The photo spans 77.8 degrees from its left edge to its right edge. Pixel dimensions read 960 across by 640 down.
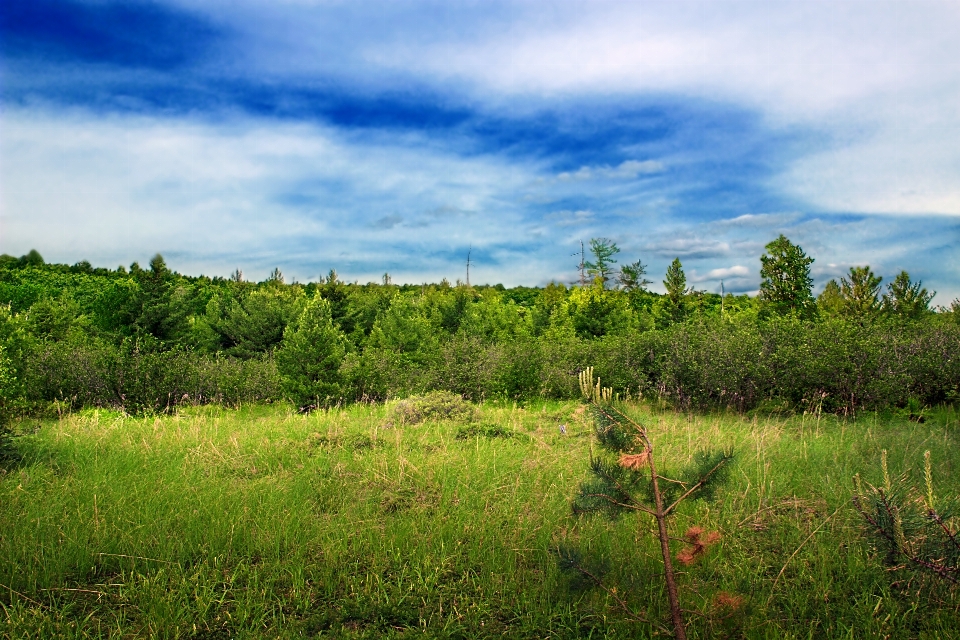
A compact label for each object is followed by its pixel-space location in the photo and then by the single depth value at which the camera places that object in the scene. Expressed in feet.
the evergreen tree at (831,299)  69.77
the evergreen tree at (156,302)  82.79
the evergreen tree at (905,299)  64.03
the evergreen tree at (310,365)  40.75
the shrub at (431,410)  28.53
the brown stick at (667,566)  9.04
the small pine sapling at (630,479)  9.41
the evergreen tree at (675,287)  85.15
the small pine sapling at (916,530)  9.26
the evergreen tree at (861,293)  64.59
